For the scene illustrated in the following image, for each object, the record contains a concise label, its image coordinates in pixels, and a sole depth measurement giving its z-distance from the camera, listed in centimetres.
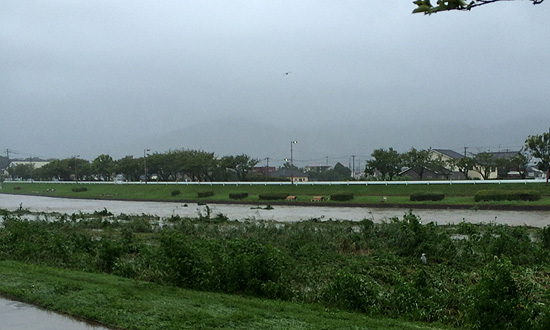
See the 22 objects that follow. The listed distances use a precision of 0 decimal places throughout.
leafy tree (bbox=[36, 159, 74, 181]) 9225
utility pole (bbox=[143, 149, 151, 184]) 7295
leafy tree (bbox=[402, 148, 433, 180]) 5484
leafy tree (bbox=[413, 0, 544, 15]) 269
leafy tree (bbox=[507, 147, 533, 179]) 5064
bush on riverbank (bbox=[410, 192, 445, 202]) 3488
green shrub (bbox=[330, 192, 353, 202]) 3831
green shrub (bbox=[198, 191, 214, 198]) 4827
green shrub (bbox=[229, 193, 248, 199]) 4475
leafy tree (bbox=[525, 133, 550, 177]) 4572
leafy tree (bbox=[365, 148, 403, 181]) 5594
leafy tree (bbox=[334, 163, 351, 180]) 10490
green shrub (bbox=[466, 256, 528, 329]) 536
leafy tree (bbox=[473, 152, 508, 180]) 5166
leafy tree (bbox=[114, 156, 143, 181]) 7889
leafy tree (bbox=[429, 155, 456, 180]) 5445
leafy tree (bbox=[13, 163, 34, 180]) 11028
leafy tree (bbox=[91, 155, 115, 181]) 8619
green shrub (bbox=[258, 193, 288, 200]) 4191
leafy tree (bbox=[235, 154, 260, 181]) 6612
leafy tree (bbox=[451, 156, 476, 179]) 5238
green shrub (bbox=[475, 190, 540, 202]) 3123
